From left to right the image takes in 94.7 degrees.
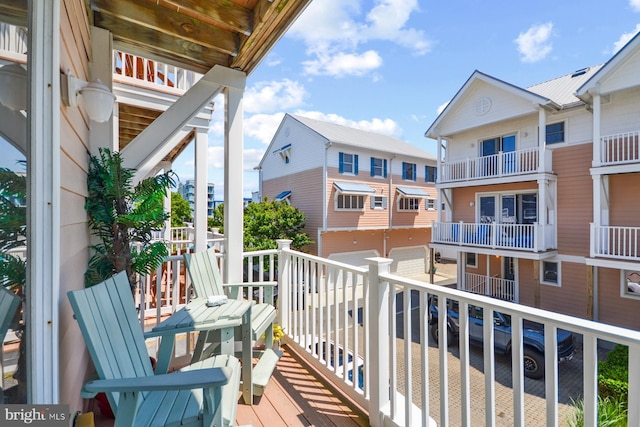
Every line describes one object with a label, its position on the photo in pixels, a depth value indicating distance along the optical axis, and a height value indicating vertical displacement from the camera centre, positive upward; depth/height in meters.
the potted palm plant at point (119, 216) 1.96 -0.01
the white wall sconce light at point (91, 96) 1.50 +0.65
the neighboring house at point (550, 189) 7.14 +0.78
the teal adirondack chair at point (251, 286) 2.28 -0.76
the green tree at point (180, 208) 13.09 +0.33
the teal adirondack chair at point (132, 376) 1.15 -0.66
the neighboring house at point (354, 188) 12.11 +1.24
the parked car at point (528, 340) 4.70 -2.24
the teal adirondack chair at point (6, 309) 0.92 -0.31
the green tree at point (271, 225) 10.76 -0.39
